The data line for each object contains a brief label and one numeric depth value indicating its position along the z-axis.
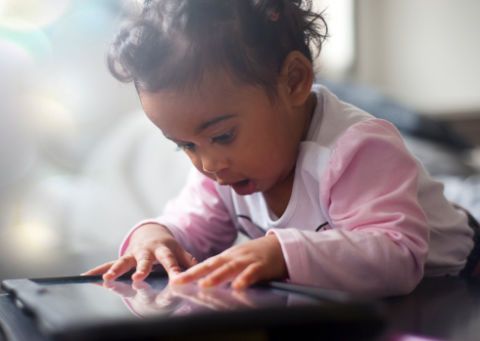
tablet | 0.33
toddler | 0.63
